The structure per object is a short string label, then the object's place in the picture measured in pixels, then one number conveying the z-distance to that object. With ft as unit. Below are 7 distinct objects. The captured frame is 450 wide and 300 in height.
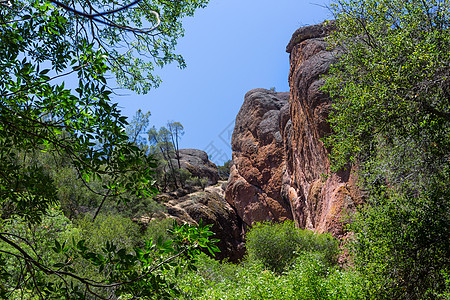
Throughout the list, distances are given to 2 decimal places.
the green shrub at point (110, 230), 57.26
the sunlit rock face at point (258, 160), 91.50
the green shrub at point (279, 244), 50.31
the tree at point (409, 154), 24.07
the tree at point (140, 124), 107.95
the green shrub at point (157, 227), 72.81
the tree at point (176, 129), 145.59
